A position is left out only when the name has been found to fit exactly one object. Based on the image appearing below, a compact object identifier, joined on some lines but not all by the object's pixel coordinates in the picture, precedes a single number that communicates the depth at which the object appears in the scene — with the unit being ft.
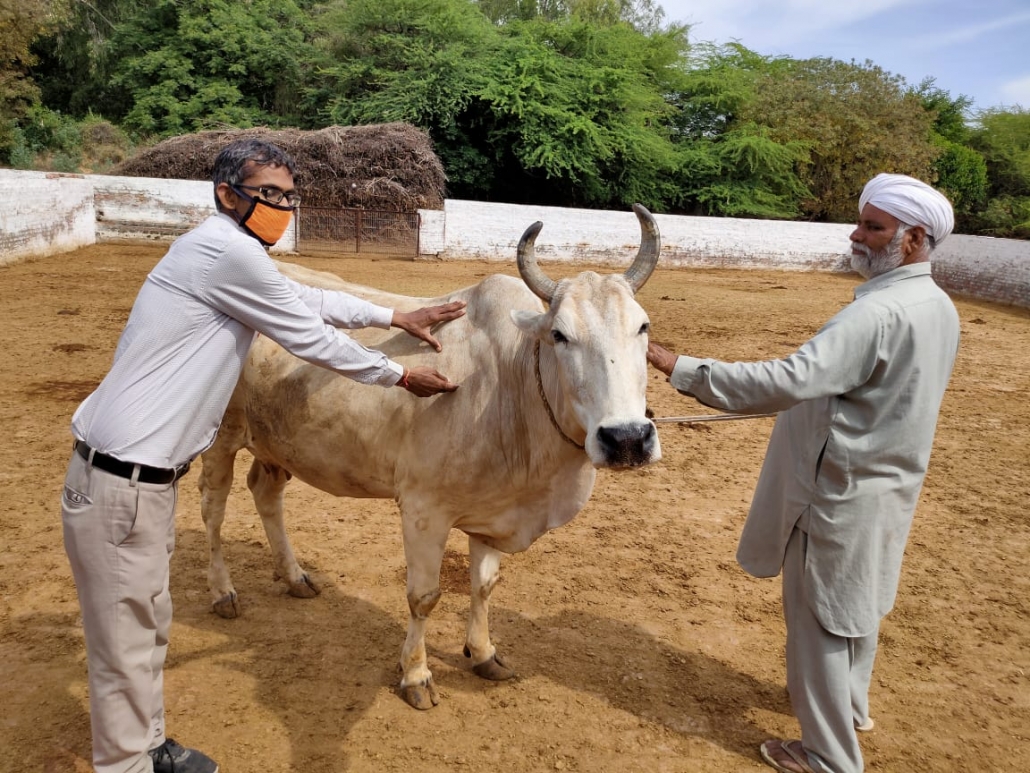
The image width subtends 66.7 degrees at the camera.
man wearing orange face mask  8.71
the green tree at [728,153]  98.17
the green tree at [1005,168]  115.34
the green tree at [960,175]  114.01
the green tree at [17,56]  92.63
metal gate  72.95
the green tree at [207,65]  103.45
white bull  10.63
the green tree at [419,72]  90.02
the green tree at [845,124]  98.68
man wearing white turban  10.22
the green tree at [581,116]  89.56
